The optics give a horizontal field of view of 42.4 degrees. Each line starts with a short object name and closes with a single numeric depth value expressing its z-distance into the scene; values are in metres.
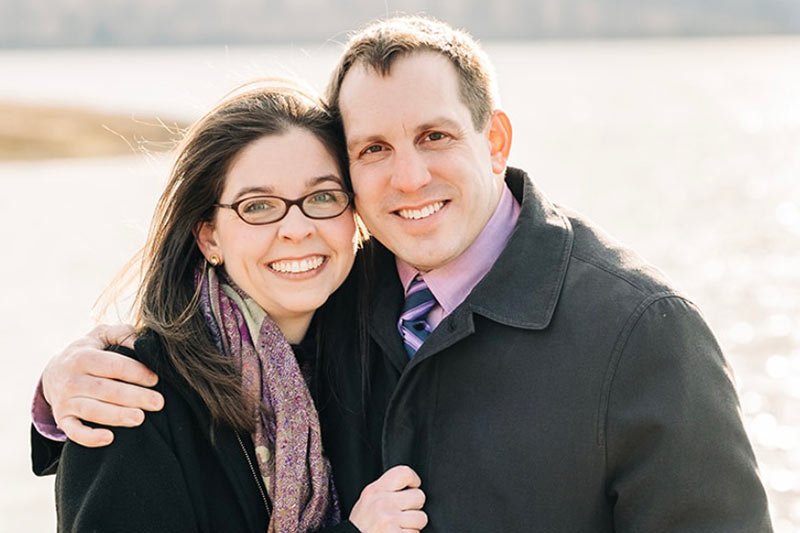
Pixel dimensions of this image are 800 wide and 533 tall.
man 2.80
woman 3.11
